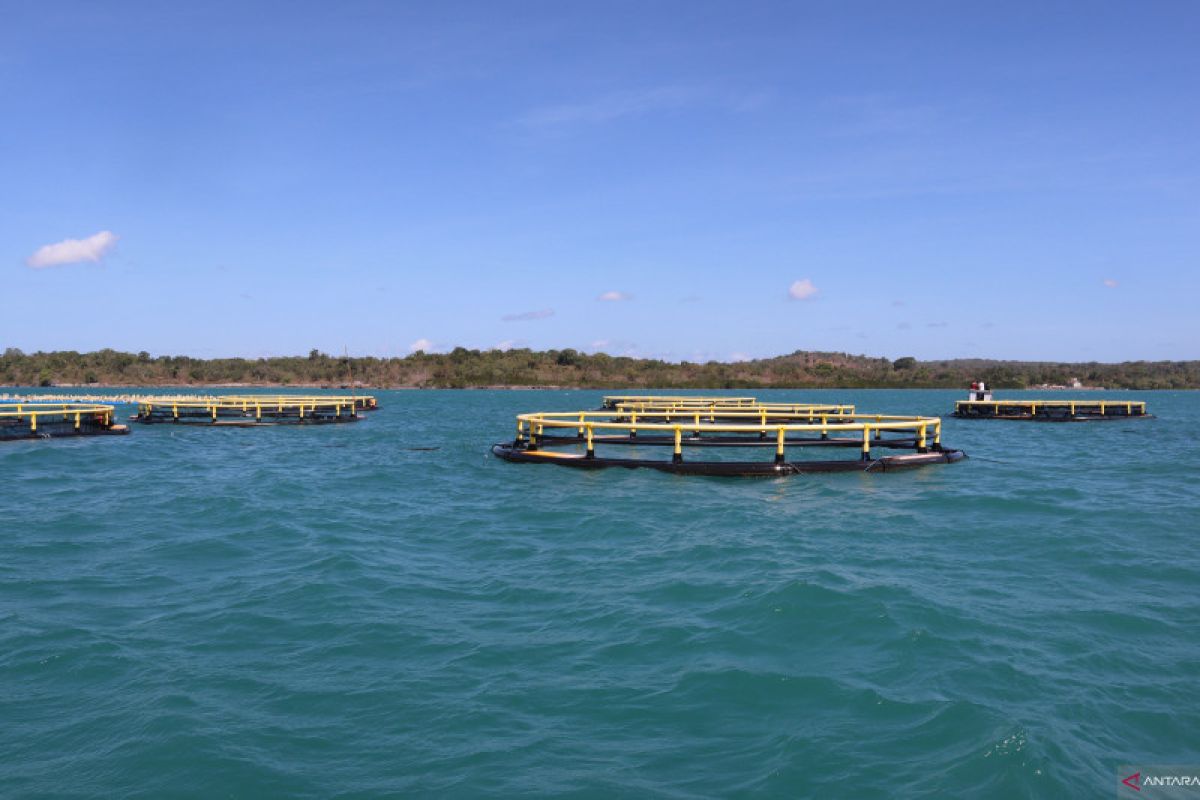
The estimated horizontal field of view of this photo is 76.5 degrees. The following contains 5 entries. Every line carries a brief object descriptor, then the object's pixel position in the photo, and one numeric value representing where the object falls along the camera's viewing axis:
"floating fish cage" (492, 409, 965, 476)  20.56
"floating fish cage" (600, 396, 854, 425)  31.47
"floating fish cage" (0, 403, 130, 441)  31.91
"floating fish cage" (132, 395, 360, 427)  43.78
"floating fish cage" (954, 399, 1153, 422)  51.03
